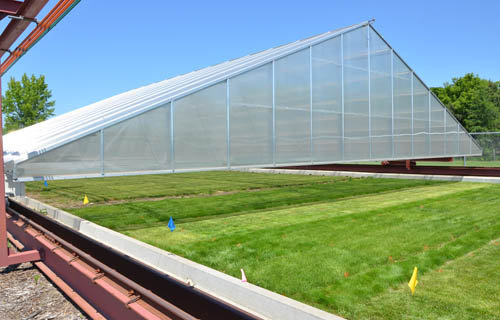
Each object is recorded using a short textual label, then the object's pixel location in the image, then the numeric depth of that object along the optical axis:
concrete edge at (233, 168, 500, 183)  18.25
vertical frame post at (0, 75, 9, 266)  6.19
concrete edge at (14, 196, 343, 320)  4.39
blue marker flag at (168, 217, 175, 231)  8.87
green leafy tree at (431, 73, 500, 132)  40.22
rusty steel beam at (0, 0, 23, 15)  4.96
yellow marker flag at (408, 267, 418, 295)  4.98
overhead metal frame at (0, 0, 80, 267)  4.71
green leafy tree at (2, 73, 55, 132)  47.09
